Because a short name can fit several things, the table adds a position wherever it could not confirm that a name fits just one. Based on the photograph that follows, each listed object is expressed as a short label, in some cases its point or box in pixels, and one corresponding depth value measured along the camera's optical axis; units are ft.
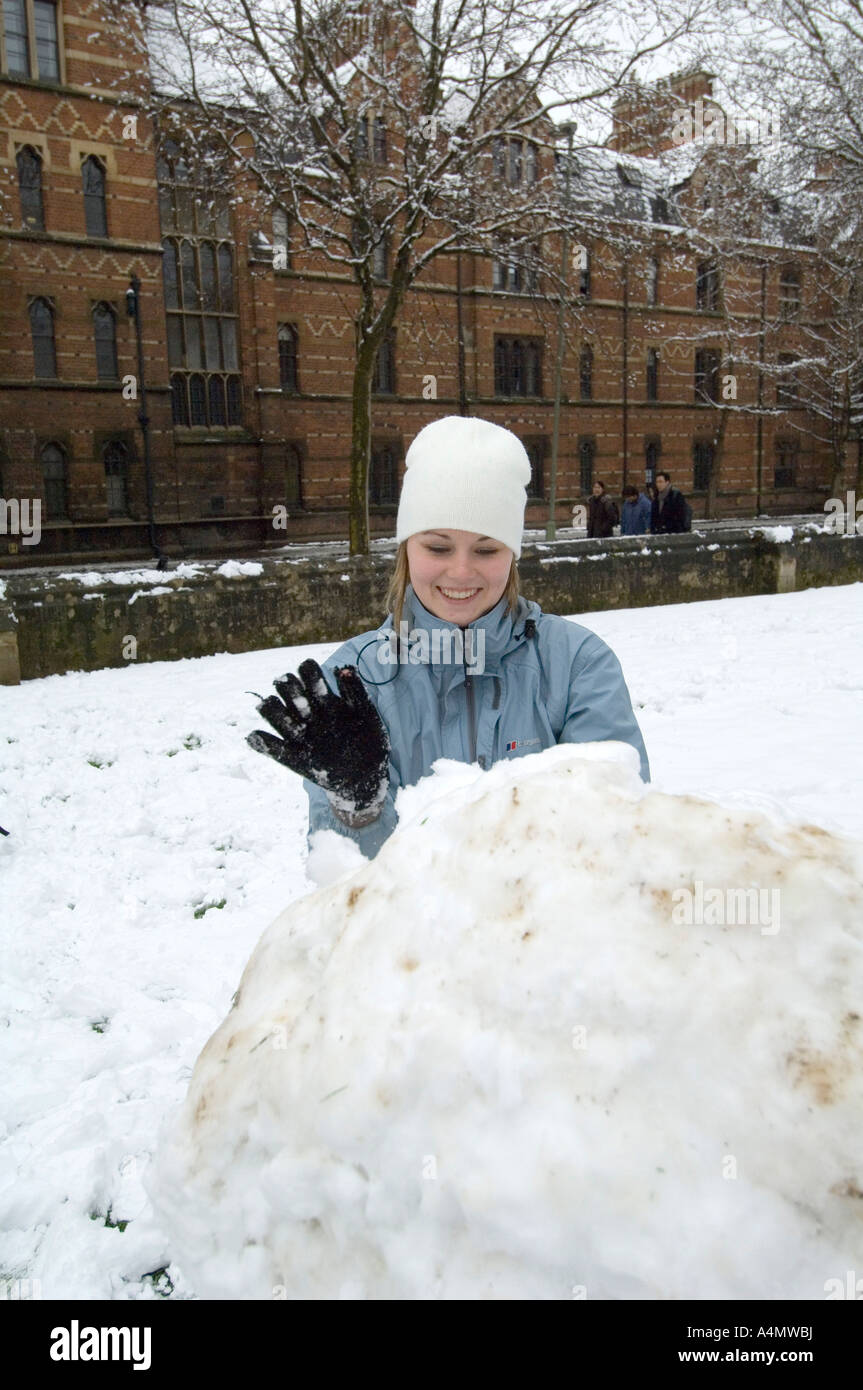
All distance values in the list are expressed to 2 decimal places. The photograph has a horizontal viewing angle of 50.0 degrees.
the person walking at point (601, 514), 56.54
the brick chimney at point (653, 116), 43.11
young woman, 7.75
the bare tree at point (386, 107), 40.29
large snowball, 3.59
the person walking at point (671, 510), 51.98
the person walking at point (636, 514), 55.11
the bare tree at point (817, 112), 51.19
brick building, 78.43
